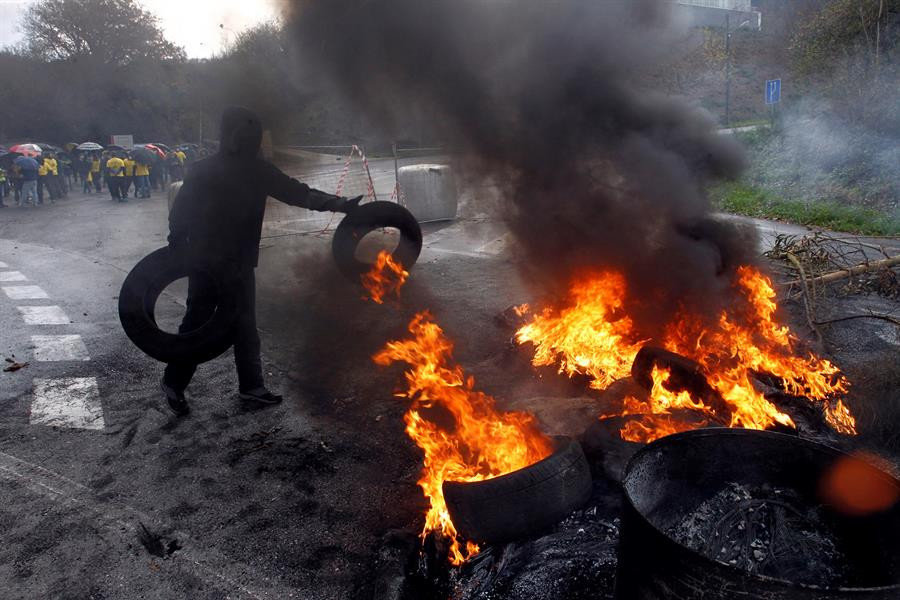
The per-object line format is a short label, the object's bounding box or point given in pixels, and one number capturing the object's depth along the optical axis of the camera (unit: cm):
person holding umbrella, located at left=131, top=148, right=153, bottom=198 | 2142
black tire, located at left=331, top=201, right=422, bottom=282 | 552
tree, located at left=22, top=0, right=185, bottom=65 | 3588
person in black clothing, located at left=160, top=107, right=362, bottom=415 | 488
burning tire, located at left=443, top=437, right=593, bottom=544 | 319
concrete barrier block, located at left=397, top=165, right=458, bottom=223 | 1302
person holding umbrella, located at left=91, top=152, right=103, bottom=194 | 2378
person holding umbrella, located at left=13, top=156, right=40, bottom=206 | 1927
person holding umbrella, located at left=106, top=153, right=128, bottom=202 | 2038
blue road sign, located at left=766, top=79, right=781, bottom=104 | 1665
